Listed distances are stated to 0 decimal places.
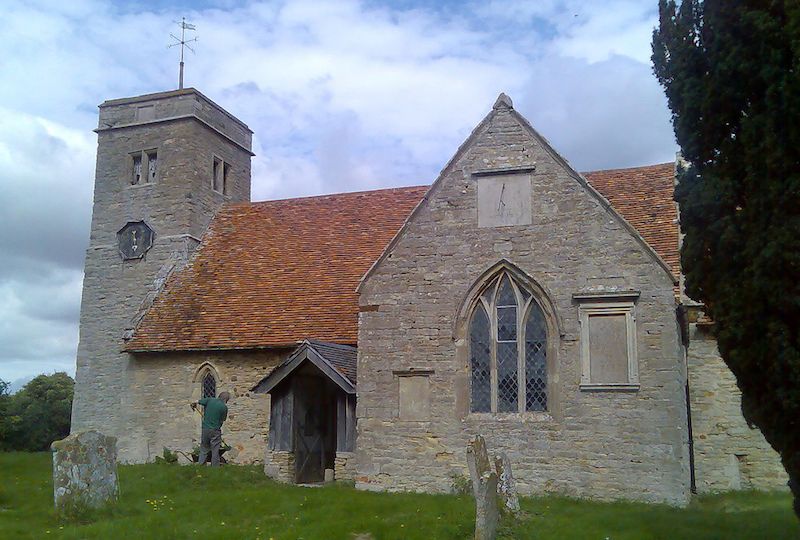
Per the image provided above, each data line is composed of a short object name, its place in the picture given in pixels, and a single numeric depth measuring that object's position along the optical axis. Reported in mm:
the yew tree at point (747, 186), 9492
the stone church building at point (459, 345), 15195
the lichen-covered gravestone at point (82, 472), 12305
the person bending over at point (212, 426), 17547
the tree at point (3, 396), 24947
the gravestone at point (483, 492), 10625
